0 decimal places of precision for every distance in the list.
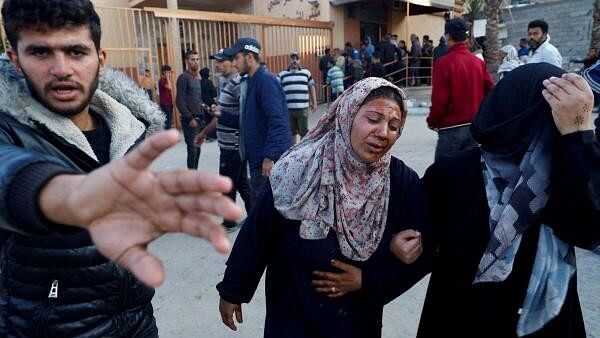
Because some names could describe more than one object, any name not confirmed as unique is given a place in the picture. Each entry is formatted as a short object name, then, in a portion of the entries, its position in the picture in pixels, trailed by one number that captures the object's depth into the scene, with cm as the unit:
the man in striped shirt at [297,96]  701
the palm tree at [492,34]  1019
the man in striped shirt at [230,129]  416
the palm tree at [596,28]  1036
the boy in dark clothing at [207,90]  885
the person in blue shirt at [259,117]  378
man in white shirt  610
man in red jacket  436
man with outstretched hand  83
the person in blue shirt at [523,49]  1029
